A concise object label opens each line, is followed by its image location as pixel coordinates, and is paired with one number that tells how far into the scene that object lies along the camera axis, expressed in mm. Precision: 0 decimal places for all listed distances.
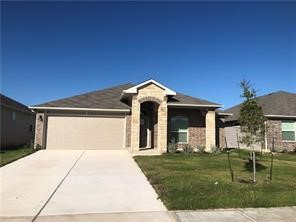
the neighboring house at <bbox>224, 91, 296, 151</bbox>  16518
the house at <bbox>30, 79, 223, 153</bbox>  14057
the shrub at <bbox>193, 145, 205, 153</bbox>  14670
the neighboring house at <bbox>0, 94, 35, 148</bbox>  16347
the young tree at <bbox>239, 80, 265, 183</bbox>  7210
